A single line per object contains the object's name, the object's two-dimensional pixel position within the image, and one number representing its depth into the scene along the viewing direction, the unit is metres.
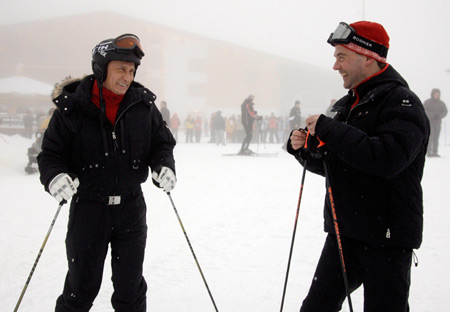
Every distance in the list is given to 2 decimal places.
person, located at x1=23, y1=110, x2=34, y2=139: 17.62
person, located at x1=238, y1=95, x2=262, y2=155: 12.77
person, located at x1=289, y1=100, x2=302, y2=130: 13.99
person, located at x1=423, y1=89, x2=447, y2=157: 12.10
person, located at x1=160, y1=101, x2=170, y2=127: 15.09
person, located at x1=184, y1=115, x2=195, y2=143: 22.58
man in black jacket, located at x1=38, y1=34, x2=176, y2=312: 2.17
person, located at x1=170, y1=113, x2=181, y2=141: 23.27
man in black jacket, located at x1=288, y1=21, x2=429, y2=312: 1.65
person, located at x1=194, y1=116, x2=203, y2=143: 23.06
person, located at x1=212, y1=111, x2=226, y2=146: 19.84
